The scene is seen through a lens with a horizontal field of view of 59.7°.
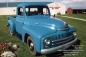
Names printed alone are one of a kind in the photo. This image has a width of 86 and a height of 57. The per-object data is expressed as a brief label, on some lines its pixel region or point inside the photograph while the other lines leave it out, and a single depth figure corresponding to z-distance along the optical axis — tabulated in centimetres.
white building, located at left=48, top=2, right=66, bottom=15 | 1594
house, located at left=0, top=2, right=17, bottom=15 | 1832
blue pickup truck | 287
